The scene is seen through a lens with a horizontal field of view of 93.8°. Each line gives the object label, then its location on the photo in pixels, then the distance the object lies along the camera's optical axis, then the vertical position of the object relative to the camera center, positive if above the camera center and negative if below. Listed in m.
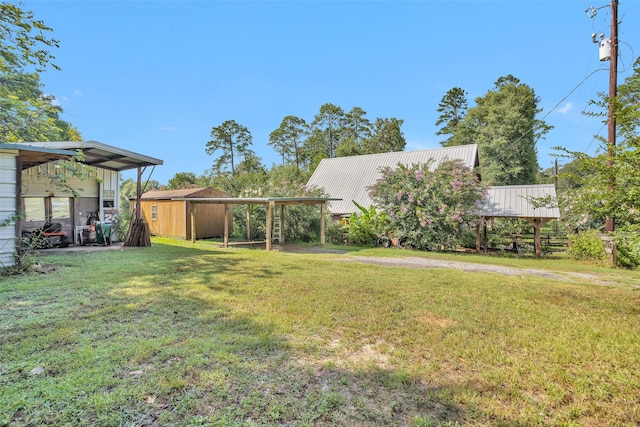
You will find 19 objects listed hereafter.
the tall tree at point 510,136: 25.00 +6.51
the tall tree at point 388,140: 36.34 +8.78
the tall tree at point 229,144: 37.25 +8.51
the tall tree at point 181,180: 30.77 +3.34
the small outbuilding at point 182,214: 15.98 -0.15
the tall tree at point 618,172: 4.58 +0.64
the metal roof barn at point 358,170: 19.36 +3.11
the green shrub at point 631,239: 4.14 -0.41
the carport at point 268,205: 11.89 +0.28
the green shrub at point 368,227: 14.39 -0.80
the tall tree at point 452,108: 36.53 +12.69
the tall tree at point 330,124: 38.56 +11.34
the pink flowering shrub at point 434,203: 12.91 +0.37
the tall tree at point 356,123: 38.97 +11.50
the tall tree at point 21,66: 8.41 +4.67
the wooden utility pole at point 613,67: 9.96 +4.89
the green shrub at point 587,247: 11.54 -1.44
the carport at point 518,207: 12.86 +0.20
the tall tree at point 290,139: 38.50 +9.39
